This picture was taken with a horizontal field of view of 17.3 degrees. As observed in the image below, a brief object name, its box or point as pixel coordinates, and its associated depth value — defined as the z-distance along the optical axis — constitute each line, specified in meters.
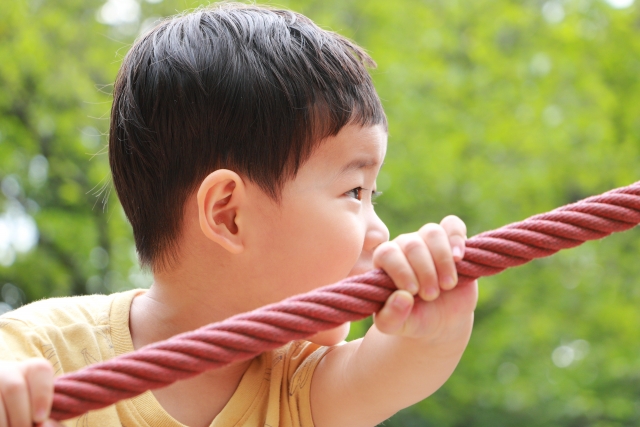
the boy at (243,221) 1.20
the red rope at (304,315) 1.04
